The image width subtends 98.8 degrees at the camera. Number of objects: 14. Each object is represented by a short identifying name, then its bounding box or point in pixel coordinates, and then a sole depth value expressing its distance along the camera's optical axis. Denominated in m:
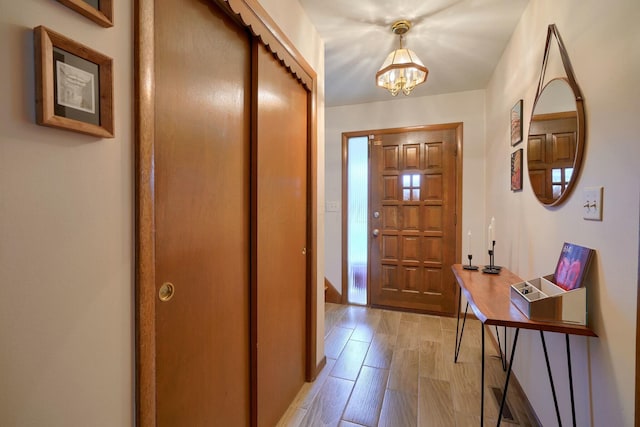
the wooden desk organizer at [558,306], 1.08
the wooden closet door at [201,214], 0.87
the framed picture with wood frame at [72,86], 0.54
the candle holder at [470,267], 2.09
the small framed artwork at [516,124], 1.84
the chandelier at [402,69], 1.83
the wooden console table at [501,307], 1.07
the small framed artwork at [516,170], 1.85
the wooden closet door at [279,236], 1.36
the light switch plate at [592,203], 1.01
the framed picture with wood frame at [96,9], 0.59
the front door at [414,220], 3.03
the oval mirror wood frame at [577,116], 1.13
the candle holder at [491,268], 1.97
